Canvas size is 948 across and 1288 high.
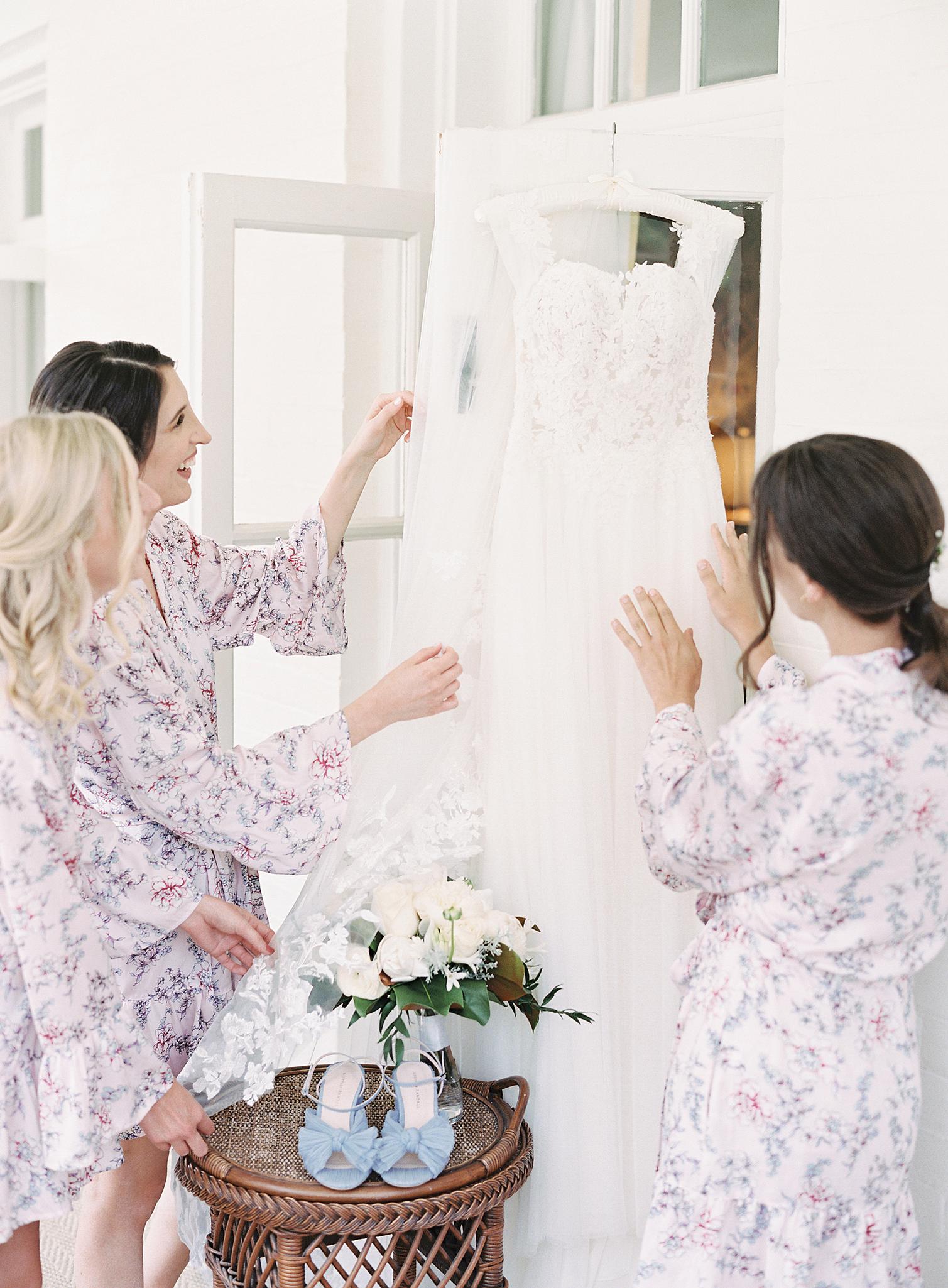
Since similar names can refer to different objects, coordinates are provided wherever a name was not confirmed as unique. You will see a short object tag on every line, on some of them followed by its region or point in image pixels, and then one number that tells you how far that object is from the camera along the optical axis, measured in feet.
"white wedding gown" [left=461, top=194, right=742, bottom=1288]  6.11
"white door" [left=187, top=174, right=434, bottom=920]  7.64
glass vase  5.84
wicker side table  5.24
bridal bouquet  5.56
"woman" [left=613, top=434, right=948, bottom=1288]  4.45
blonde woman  4.65
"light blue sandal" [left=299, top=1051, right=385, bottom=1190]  5.38
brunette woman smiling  5.82
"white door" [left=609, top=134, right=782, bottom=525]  6.40
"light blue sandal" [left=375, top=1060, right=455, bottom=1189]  5.41
